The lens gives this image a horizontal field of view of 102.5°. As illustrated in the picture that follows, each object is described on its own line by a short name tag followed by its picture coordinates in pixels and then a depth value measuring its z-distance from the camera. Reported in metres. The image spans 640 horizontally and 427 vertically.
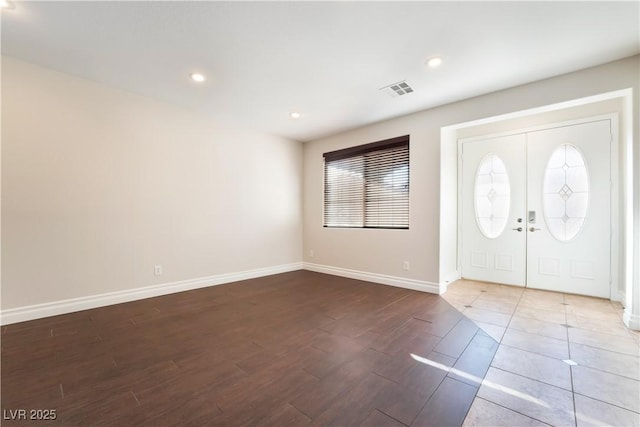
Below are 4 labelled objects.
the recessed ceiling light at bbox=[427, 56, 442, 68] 2.61
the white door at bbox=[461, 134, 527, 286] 4.17
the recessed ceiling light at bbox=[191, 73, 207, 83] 2.95
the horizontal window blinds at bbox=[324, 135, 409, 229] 4.27
